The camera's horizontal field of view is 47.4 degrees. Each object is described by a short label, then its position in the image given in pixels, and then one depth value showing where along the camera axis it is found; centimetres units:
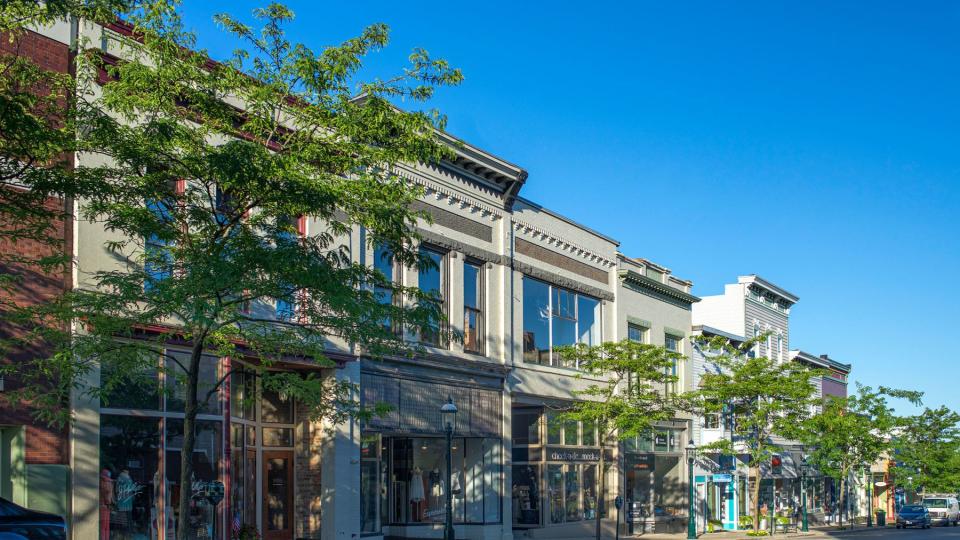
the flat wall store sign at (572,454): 3819
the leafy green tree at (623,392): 3653
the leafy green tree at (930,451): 7031
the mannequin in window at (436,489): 3366
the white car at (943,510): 7050
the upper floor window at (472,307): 3478
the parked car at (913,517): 6247
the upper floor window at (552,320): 3822
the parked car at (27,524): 1575
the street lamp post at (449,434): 2614
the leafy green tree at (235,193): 1656
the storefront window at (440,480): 3306
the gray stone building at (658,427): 4388
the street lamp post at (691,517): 4253
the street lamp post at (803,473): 6261
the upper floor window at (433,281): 3227
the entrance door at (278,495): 2775
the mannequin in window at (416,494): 3309
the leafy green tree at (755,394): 4641
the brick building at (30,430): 2008
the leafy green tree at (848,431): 5538
